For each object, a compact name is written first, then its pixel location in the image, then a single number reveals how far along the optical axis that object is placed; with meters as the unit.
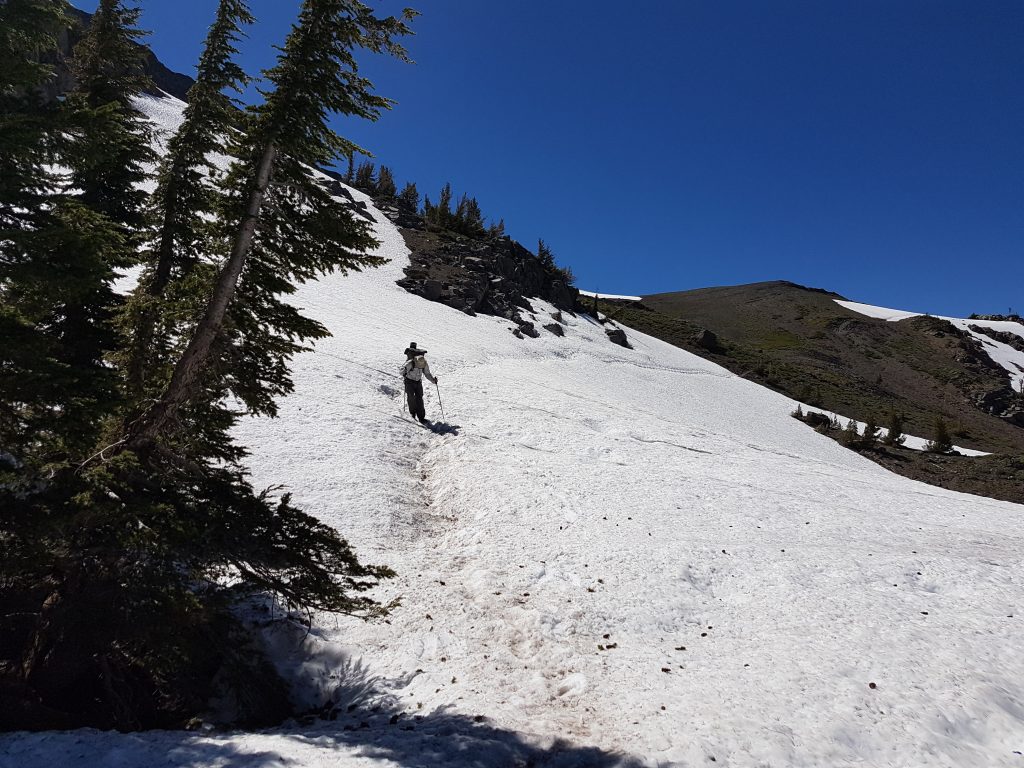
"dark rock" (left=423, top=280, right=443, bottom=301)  39.53
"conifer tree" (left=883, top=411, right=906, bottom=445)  27.94
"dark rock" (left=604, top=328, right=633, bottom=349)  44.97
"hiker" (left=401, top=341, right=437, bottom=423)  15.83
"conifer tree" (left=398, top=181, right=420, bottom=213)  72.26
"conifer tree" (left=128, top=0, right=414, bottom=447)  6.03
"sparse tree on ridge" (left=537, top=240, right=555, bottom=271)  66.12
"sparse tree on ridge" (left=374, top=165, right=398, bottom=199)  79.06
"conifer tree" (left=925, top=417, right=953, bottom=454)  27.12
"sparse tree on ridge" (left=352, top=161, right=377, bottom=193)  79.39
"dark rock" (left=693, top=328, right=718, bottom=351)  55.58
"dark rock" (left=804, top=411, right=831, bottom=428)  31.53
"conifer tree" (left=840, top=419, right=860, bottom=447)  27.05
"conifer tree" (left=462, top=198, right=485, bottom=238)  68.06
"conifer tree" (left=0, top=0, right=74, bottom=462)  4.87
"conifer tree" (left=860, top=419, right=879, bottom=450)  26.64
